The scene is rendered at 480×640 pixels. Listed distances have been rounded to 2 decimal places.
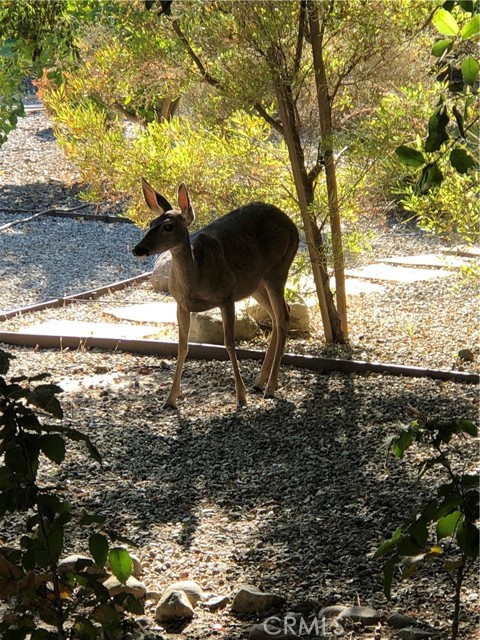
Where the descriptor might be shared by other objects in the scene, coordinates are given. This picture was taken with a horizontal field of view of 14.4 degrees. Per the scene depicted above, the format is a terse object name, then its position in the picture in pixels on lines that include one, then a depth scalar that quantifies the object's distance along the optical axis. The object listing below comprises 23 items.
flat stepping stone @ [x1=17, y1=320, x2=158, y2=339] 15.43
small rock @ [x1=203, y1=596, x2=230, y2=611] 6.97
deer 11.50
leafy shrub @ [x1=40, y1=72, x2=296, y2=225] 14.92
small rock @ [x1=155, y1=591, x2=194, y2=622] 6.75
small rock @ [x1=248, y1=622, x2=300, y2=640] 6.19
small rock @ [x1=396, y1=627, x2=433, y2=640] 6.06
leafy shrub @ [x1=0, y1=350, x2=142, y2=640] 3.83
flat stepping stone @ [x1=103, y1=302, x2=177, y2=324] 16.65
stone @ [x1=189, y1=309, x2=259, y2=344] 14.92
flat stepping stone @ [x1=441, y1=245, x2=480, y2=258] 19.86
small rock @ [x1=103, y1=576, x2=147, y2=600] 6.85
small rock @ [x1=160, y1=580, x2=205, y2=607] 7.00
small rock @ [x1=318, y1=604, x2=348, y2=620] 6.60
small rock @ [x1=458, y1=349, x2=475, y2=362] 13.34
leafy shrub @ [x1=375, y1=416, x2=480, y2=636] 3.93
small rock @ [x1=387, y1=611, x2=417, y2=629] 6.36
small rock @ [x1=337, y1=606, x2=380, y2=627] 6.41
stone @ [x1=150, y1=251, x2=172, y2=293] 19.22
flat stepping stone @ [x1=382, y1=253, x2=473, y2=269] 20.62
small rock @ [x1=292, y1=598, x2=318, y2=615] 6.76
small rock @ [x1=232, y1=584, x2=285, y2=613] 6.84
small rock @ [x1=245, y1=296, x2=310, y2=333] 15.26
